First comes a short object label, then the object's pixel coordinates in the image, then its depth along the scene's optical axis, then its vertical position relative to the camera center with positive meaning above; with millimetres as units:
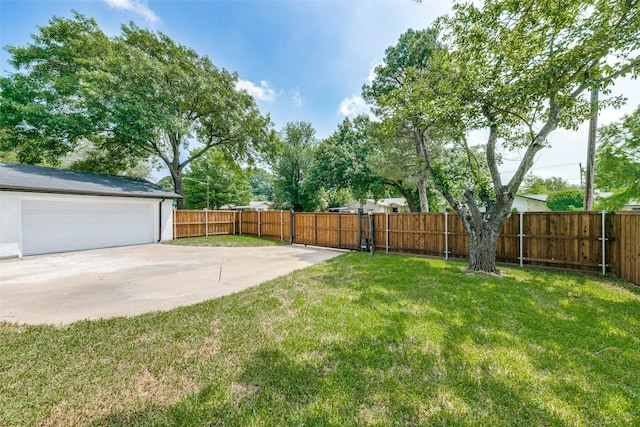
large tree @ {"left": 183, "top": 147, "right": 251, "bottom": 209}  27547 +3124
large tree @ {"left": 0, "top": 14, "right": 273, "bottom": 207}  11258 +5955
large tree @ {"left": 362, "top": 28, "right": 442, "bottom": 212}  10070 +6412
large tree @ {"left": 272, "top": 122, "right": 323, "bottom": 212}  22433 +3326
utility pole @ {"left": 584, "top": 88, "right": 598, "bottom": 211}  6859 +1608
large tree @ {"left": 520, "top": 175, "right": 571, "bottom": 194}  31666 +4480
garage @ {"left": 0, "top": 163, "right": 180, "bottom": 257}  8227 +35
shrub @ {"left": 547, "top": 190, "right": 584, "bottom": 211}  16016 +1055
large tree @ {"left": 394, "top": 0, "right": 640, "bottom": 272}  4594 +2990
